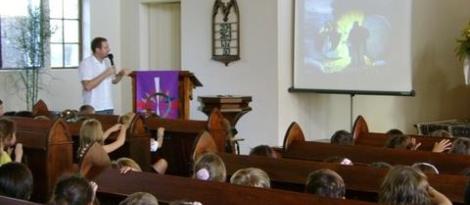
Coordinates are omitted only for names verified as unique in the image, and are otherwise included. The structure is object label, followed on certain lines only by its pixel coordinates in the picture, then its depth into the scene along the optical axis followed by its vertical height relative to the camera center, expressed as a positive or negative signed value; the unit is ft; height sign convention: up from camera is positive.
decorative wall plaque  28.91 +2.37
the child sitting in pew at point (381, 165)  13.22 -1.38
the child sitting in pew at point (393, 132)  19.19 -1.14
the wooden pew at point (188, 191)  10.14 -1.52
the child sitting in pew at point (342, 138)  17.79 -1.18
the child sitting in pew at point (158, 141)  18.80 -1.35
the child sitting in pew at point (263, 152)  15.69 -1.34
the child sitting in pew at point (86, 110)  21.95 -0.63
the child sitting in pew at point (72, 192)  9.71 -1.38
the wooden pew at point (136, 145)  17.60 -1.34
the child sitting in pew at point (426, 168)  12.59 -1.36
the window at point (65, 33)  32.58 +2.56
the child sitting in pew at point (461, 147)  15.61 -1.21
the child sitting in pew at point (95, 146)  12.93 -1.16
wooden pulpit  24.99 -0.07
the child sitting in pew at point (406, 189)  10.13 -1.37
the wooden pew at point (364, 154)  14.64 -1.38
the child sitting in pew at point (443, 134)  19.50 -1.18
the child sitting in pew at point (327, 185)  10.85 -1.42
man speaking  23.76 +0.42
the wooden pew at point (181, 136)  18.61 -1.20
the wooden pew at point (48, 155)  15.67 -1.45
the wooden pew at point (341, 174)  11.86 -1.51
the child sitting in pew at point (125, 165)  12.37 -1.36
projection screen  26.22 +1.68
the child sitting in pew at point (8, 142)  14.52 -1.11
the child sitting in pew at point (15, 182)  10.98 -1.40
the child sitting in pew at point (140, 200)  9.12 -1.39
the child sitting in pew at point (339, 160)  13.93 -1.40
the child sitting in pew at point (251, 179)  11.44 -1.41
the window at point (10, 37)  30.71 +2.20
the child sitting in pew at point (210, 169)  12.22 -1.34
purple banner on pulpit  25.09 -0.11
